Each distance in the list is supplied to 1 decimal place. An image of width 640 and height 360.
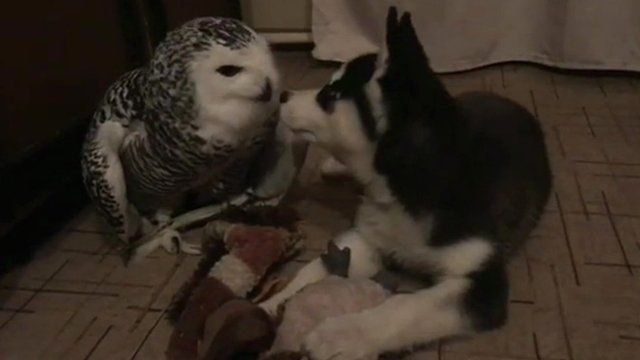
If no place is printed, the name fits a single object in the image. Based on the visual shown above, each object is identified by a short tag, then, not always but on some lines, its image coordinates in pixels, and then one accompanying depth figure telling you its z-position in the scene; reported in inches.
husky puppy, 40.9
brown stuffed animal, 40.0
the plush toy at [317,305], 41.7
